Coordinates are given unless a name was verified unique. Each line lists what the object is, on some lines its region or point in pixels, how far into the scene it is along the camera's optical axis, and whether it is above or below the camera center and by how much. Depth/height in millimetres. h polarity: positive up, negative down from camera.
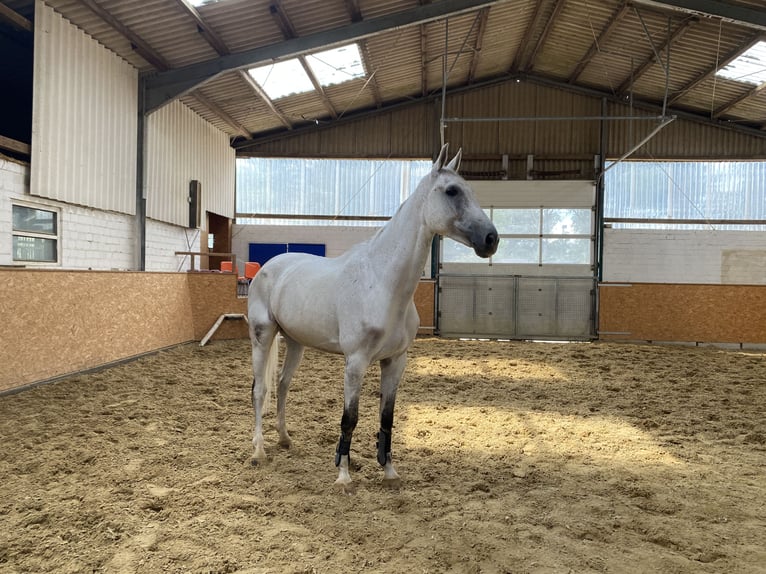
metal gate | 11938 -778
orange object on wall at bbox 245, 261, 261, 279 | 11159 +39
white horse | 2820 -124
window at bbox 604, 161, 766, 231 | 13148 +2187
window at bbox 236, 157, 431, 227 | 13797 +2257
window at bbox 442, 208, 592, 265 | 12883 +897
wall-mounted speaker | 11086 +1488
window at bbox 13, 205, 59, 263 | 6465 +434
